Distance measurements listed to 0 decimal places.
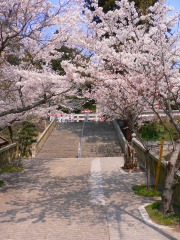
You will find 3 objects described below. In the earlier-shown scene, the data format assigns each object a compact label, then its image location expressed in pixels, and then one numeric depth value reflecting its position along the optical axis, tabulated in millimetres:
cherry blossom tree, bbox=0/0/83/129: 6868
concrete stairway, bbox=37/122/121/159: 17040
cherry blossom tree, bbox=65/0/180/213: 5749
